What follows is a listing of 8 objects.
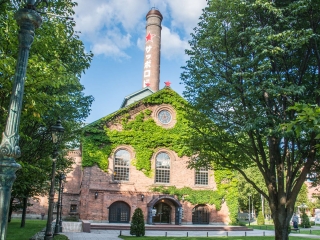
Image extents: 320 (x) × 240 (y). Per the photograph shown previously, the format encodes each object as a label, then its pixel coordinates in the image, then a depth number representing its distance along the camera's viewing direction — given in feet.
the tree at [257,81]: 36.96
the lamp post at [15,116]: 12.71
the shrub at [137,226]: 66.59
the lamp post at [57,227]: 59.59
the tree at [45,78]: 25.18
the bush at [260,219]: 131.23
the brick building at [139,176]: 93.71
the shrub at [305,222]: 120.00
